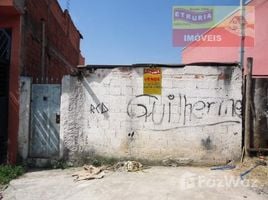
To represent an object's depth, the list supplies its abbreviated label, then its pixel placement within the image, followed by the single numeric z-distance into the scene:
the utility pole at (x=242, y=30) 7.39
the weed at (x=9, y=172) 4.36
